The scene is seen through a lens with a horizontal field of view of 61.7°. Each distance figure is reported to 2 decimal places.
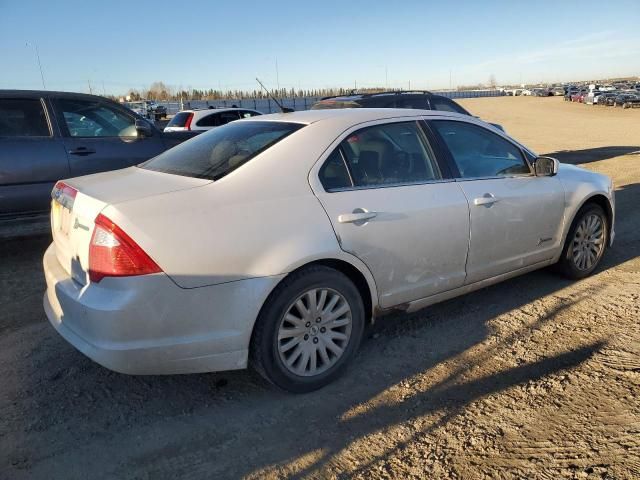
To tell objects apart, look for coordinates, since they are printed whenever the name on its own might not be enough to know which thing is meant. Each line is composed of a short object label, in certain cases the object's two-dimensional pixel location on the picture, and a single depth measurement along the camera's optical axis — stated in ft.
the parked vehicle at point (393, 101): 27.68
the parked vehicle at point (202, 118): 45.30
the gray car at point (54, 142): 18.42
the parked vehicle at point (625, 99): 147.23
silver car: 8.73
